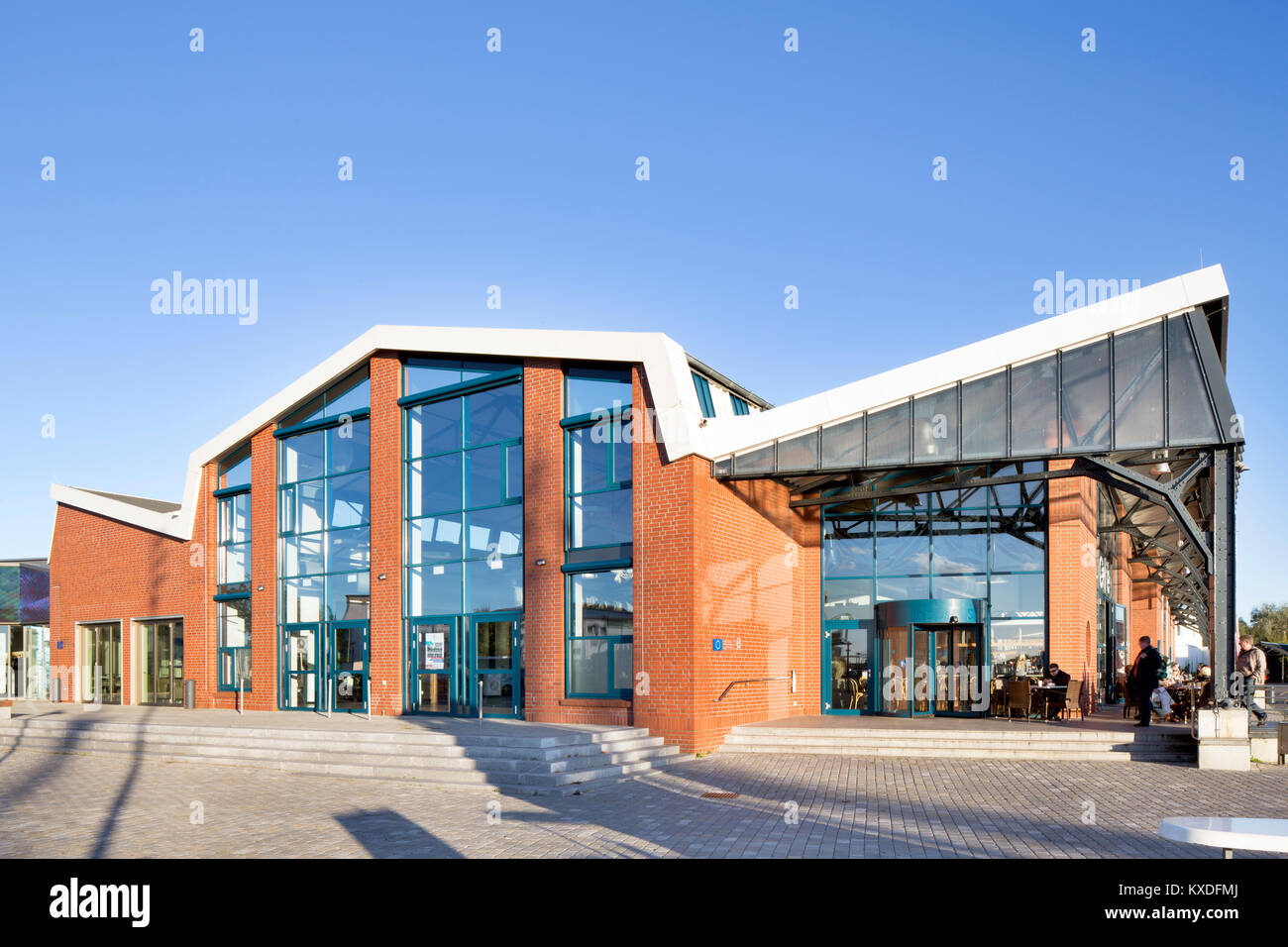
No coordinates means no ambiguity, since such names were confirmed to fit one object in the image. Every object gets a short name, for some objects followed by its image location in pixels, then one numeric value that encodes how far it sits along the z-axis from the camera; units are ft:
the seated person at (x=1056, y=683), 61.98
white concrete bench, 18.63
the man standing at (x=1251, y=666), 51.42
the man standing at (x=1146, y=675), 56.34
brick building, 51.80
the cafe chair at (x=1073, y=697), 61.93
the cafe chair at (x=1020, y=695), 61.31
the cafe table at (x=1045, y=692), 61.40
